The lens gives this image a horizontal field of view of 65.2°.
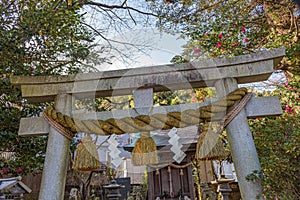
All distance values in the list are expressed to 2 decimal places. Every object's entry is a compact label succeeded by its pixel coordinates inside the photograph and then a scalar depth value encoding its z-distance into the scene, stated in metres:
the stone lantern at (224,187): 3.61
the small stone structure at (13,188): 3.01
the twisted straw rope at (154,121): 1.61
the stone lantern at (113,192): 3.72
